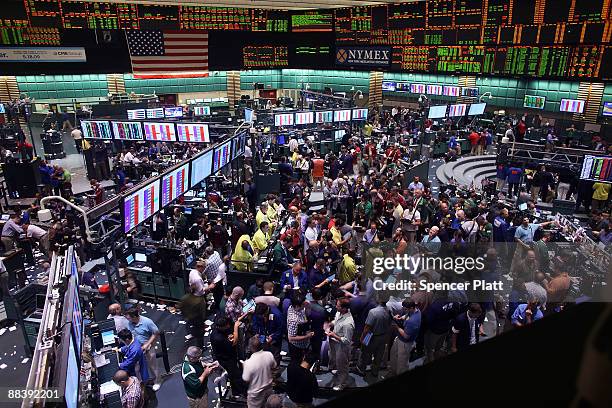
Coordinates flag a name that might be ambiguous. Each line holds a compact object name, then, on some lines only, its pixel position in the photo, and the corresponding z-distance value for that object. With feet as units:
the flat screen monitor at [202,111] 76.62
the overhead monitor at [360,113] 64.73
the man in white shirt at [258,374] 16.47
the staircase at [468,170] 56.02
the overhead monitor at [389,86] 98.73
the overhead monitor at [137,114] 63.67
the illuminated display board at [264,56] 100.58
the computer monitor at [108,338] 18.40
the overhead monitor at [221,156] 36.81
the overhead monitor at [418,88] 90.51
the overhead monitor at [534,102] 76.23
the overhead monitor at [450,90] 86.52
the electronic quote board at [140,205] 23.07
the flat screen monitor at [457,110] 66.54
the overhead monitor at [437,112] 63.26
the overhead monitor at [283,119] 56.70
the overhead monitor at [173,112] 67.75
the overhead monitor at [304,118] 58.13
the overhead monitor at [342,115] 62.23
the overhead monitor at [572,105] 70.47
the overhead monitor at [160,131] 44.45
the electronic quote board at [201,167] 32.42
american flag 85.56
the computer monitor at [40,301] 20.85
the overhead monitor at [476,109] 70.33
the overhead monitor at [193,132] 43.04
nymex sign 91.91
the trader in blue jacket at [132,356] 17.58
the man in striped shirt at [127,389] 15.37
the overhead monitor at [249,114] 51.12
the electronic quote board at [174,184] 28.07
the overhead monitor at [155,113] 64.75
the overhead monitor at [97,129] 47.14
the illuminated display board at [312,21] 99.91
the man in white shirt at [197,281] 22.62
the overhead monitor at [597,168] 39.86
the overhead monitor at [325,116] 60.54
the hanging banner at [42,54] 75.97
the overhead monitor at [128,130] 45.60
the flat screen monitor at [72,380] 12.08
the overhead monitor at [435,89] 87.51
